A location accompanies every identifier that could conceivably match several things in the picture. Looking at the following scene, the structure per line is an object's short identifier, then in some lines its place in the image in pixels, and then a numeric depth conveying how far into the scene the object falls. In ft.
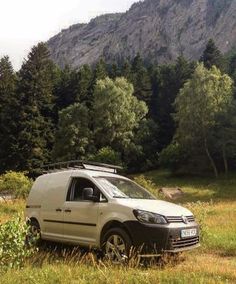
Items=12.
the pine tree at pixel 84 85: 231.50
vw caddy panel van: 32.19
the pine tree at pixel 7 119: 185.63
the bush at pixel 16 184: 108.17
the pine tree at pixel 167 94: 226.38
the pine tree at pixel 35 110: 185.06
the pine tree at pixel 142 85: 239.30
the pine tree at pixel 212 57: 229.25
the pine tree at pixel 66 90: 231.09
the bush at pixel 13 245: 30.50
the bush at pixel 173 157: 185.65
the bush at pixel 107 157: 185.51
